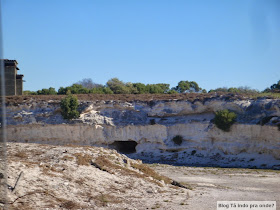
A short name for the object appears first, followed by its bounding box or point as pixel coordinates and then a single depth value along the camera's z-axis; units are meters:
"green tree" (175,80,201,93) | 95.50
